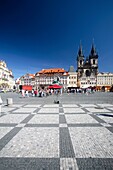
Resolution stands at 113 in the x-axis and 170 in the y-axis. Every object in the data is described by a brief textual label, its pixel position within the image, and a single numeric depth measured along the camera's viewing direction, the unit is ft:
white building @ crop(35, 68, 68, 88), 262.26
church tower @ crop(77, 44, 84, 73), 288.51
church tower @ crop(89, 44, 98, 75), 283.61
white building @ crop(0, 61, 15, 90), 235.26
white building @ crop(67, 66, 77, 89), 267.96
